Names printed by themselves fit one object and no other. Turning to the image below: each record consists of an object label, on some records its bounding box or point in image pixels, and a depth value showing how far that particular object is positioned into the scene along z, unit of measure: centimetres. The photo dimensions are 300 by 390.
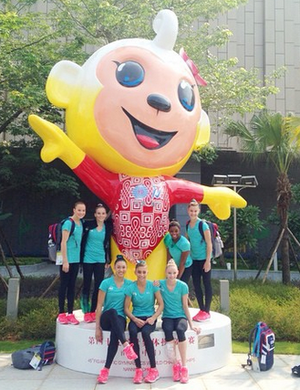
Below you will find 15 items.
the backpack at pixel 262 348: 534
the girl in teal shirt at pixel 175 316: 497
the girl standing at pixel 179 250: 573
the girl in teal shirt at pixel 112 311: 482
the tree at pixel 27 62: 841
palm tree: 1127
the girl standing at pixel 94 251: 558
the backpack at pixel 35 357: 540
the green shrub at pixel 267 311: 734
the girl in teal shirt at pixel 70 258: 544
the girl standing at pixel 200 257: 579
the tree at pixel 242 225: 1541
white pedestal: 509
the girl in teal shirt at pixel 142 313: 485
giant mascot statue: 562
